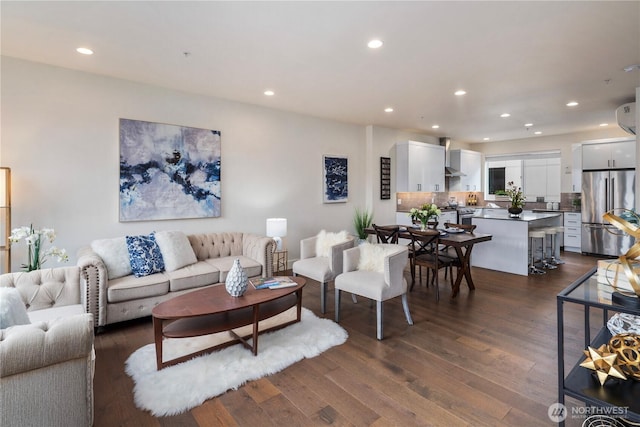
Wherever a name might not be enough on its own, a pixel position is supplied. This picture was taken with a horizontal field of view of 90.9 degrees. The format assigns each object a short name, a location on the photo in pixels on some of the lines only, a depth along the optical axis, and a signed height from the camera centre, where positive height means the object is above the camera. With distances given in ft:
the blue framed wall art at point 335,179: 19.90 +2.05
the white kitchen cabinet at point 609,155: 20.62 +3.67
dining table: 13.26 -1.41
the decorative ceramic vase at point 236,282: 9.09 -2.05
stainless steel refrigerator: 20.46 +0.42
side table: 16.85 -2.78
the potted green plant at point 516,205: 18.60 +0.27
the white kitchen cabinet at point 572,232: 22.96 -1.67
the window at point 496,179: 29.32 +2.87
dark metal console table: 4.12 -2.52
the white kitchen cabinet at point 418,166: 23.20 +3.34
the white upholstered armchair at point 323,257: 11.90 -1.94
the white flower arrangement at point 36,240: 9.26 -0.85
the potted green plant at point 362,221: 21.21 -0.72
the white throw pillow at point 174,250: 12.14 -1.51
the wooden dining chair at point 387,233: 14.97 -1.09
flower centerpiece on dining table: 14.51 -0.14
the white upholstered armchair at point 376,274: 9.95 -2.20
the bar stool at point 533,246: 17.33 -2.19
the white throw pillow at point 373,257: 11.18 -1.68
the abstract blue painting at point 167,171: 13.02 +1.77
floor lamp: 10.04 -0.15
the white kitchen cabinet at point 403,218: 23.11 -0.59
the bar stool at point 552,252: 18.61 -2.75
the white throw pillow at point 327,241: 13.06 -1.27
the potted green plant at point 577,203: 23.55 +0.46
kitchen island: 16.84 -1.90
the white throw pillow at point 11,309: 5.51 -1.77
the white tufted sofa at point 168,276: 9.95 -2.35
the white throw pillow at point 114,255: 11.00 -1.54
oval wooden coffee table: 7.91 -2.97
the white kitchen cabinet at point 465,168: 27.40 +3.72
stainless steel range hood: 26.45 +4.24
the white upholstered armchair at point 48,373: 4.69 -2.54
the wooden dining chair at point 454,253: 14.17 -1.98
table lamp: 15.62 -0.85
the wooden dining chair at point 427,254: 13.26 -2.01
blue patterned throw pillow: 11.40 -1.64
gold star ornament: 4.38 -2.21
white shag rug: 6.93 -4.00
